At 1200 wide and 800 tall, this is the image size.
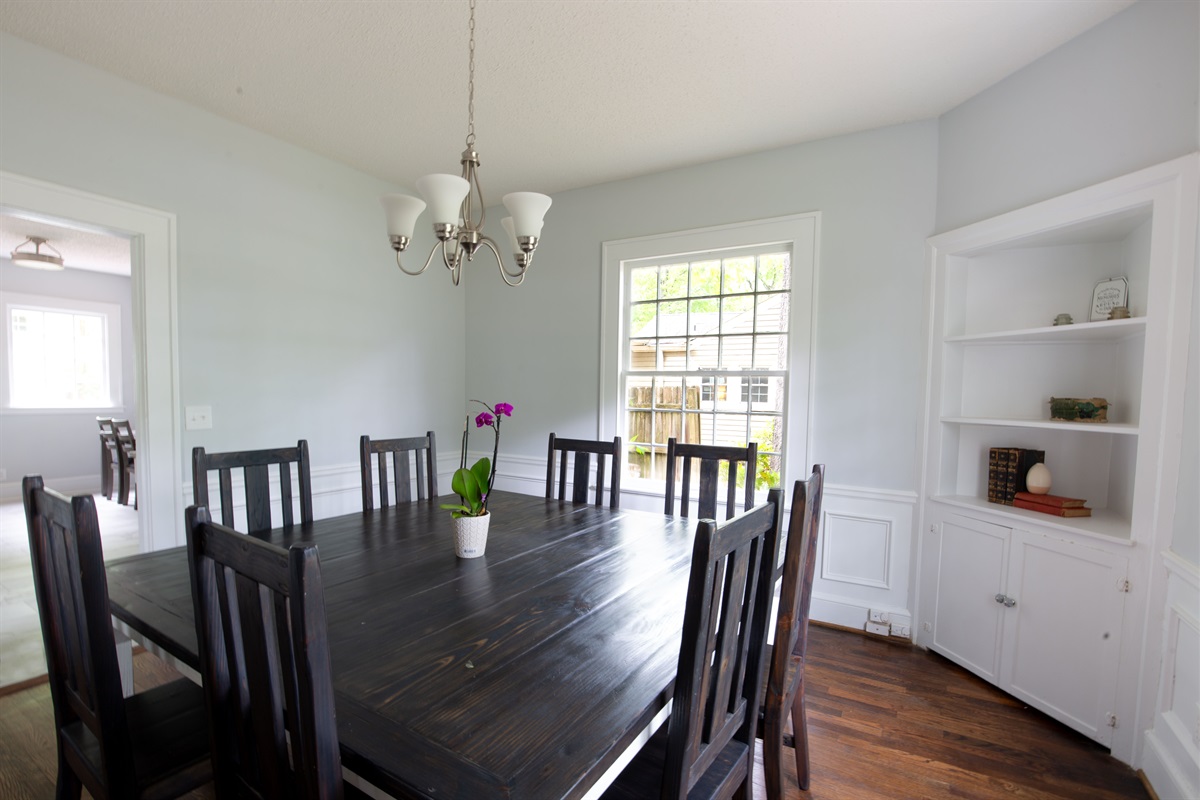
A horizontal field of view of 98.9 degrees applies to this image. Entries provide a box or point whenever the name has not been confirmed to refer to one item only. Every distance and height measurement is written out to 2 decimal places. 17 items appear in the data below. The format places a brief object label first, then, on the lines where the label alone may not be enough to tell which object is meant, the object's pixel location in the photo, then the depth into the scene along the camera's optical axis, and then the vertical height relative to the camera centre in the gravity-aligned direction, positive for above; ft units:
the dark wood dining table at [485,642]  2.58 -1.90
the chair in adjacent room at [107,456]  16.44 -2.89
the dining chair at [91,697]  3.46 -2.42
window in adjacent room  18.61 +0.58
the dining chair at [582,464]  8.33 -1.42
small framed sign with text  6.78 +1.27
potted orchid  5.28 -1.37
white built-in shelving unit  5.82 -0.62
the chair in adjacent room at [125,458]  15.58 -2.77
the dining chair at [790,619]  4.33 -2.12
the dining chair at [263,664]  2.44 -1.53
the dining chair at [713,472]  7.42 -1.32
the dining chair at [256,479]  6.05 -1.33
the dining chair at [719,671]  3.09 -1.97
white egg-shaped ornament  7.44 -1.31
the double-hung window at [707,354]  10.04 +0.59
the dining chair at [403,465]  7.64 -1.41
